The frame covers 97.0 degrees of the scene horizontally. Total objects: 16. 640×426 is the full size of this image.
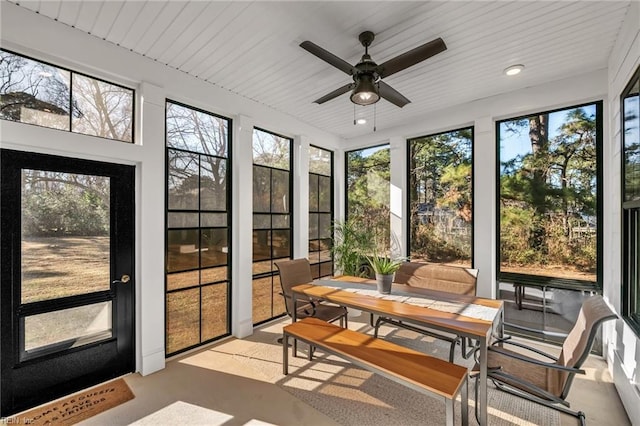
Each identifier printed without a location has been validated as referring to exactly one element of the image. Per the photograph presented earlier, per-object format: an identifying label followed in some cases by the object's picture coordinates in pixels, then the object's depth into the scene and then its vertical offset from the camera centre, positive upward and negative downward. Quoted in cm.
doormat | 211 -155
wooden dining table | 202 -84
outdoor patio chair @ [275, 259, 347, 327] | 329 -106
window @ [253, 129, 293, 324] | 398 -6
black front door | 216 -53
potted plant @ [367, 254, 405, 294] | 295 -64
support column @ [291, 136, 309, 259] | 446 +27
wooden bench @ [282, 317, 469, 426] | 184 -113
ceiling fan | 199 +113
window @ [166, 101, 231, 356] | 310 -17
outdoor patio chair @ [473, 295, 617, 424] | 176 -109
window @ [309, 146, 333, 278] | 493 +6
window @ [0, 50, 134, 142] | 218 +97
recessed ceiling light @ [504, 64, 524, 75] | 283 +147
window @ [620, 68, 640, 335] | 219 +10
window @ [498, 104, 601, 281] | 316 +23
